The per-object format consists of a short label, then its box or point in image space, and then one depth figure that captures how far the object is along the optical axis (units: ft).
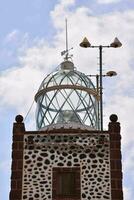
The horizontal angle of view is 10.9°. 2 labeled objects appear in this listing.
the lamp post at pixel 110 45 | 94.80
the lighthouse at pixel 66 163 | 87.25
